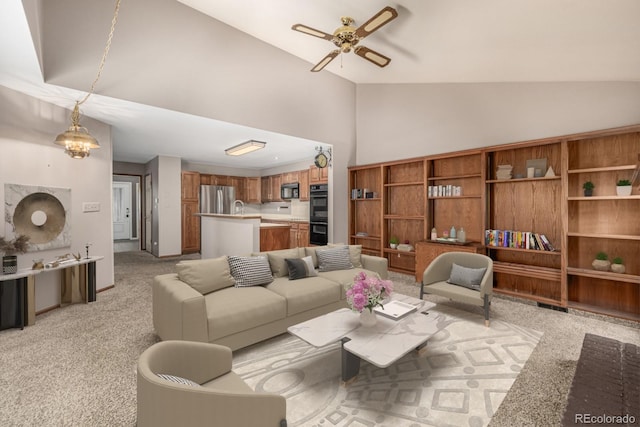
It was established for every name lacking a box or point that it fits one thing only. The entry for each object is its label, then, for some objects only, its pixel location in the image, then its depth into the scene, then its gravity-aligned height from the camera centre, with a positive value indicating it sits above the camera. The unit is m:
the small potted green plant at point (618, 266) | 3.29 -0.65
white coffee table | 1.93 -0.94
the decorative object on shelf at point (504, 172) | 4.12 +0.58
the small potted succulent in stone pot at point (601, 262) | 3.40 -0.63
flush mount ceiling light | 5.60 +1.35
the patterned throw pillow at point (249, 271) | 3.12 -0.66
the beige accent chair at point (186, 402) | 1.10 -0.77
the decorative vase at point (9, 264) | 3.11 -0.56
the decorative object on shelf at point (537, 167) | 3.90 +0.62
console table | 3.08 -0.91
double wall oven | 6.35 -0.04
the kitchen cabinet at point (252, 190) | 9.10 +0.73
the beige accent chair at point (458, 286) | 3.21 -0.88
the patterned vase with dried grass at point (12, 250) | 3.12 -0.42
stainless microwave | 7.50 +0.59
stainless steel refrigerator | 8.15 +0.42
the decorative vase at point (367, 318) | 2.30 -0.87
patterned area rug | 1.84 -1.31
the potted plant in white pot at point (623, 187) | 3.19 +0.27
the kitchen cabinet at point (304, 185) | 7.29 +0.72
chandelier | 3.01 +0.81
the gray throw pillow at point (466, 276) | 3.45 -0.81
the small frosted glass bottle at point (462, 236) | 4.52 -0.40
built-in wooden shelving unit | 3.36 -0.01
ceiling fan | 2.69 +1.94
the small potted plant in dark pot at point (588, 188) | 3.46 +0.28
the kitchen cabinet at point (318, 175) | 6.61 +0.90
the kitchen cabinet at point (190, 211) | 7.77 +0.05
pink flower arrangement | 2.19 -0.65
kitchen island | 5.11 -0.45
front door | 10.80 +0.20
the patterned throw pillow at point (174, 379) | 1.25 -0.76
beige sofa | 2.34 -0.86
